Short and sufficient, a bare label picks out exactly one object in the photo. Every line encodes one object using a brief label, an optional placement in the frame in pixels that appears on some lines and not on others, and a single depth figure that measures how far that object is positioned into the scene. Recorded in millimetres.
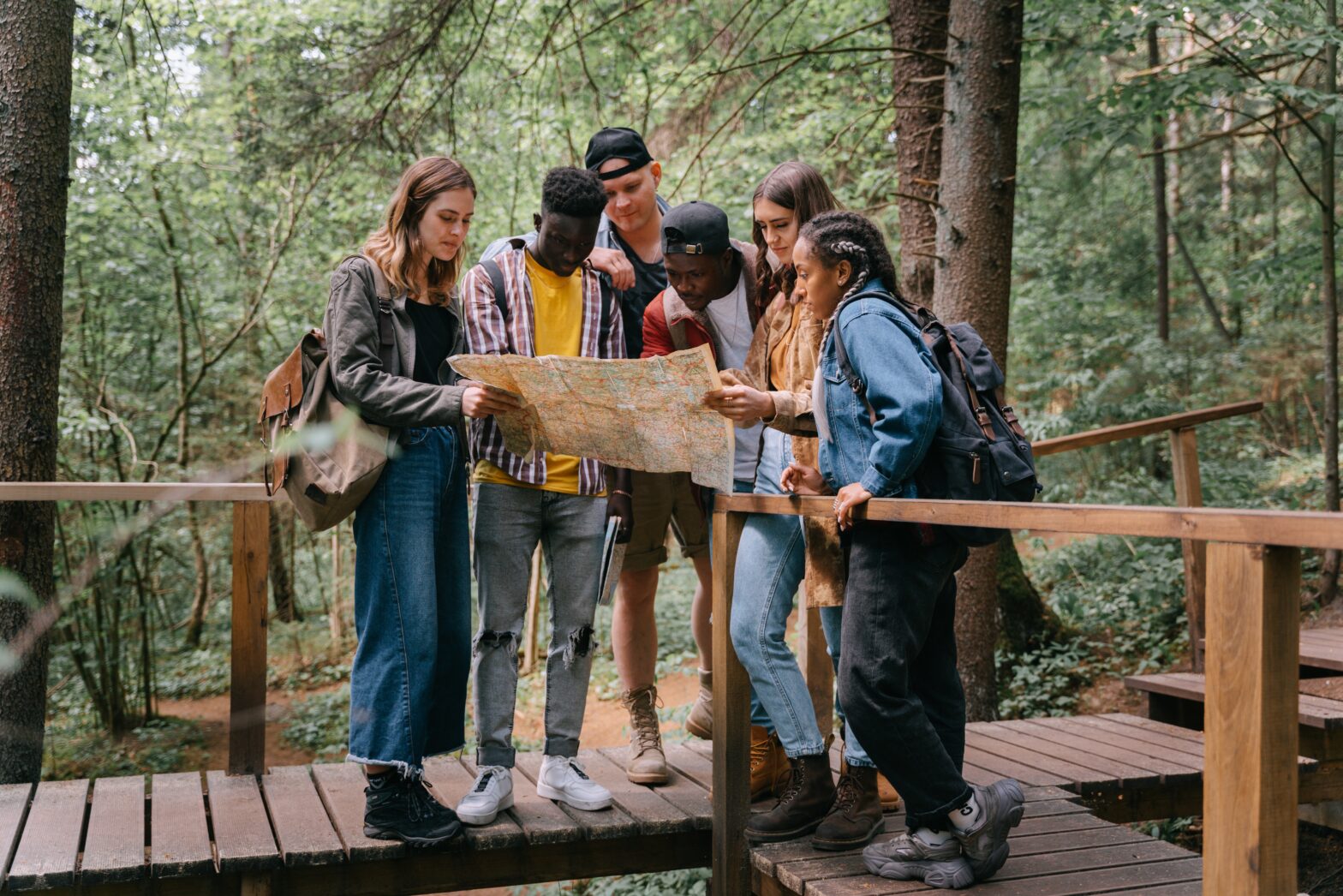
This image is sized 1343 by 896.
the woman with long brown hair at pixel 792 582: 3023
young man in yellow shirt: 3180
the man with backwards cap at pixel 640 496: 3561
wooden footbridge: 1659
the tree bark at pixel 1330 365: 6883
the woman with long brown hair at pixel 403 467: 2893
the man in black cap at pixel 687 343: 3146
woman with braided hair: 2549
